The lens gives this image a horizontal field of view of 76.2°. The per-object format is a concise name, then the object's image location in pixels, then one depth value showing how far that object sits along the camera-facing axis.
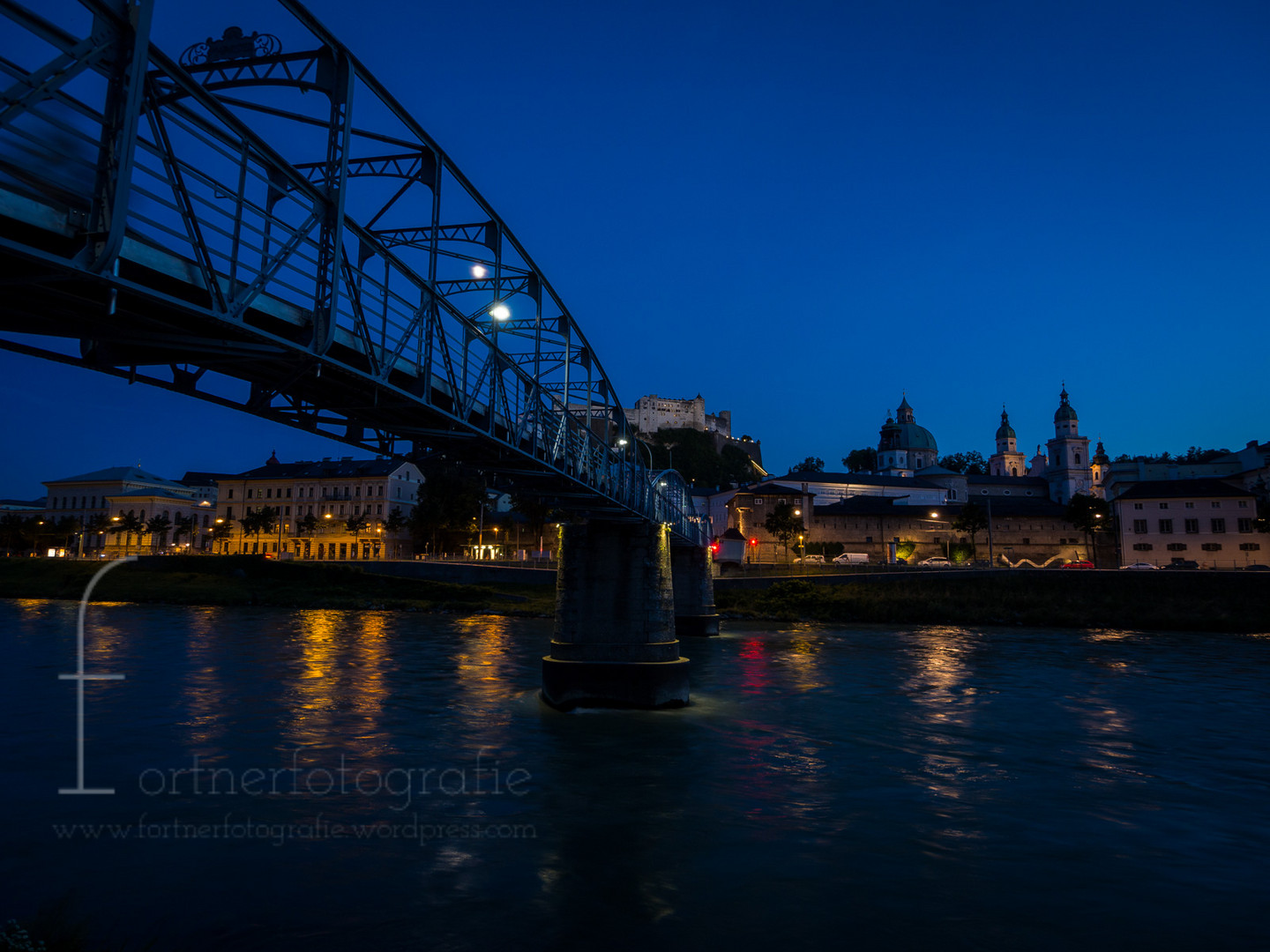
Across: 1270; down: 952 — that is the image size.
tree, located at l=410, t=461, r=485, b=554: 99.06
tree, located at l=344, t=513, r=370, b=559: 109.06
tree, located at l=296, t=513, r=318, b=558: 110.38
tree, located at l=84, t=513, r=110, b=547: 115.50
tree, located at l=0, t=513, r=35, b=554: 118.68
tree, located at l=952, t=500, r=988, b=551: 96.62
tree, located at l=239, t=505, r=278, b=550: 110.62
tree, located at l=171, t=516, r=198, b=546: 122.50
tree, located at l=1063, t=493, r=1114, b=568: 96.94
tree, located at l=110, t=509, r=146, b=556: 113.81
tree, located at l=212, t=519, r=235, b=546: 115.06
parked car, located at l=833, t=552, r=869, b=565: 92.88
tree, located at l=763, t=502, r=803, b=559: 95.00
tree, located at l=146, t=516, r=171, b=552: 114.44
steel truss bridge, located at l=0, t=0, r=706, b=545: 7.14
